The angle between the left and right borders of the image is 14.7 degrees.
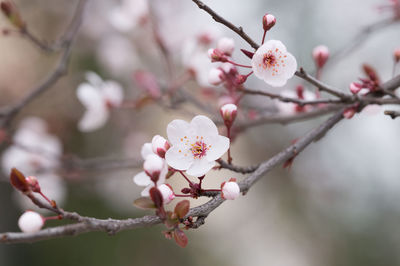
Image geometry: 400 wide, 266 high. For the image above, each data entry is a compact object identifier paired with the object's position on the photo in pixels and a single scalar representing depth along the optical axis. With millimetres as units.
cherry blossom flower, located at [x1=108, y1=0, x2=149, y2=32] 752
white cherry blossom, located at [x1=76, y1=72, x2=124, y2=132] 674
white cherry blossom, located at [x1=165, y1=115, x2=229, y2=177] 529
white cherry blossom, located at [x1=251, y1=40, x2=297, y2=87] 530
